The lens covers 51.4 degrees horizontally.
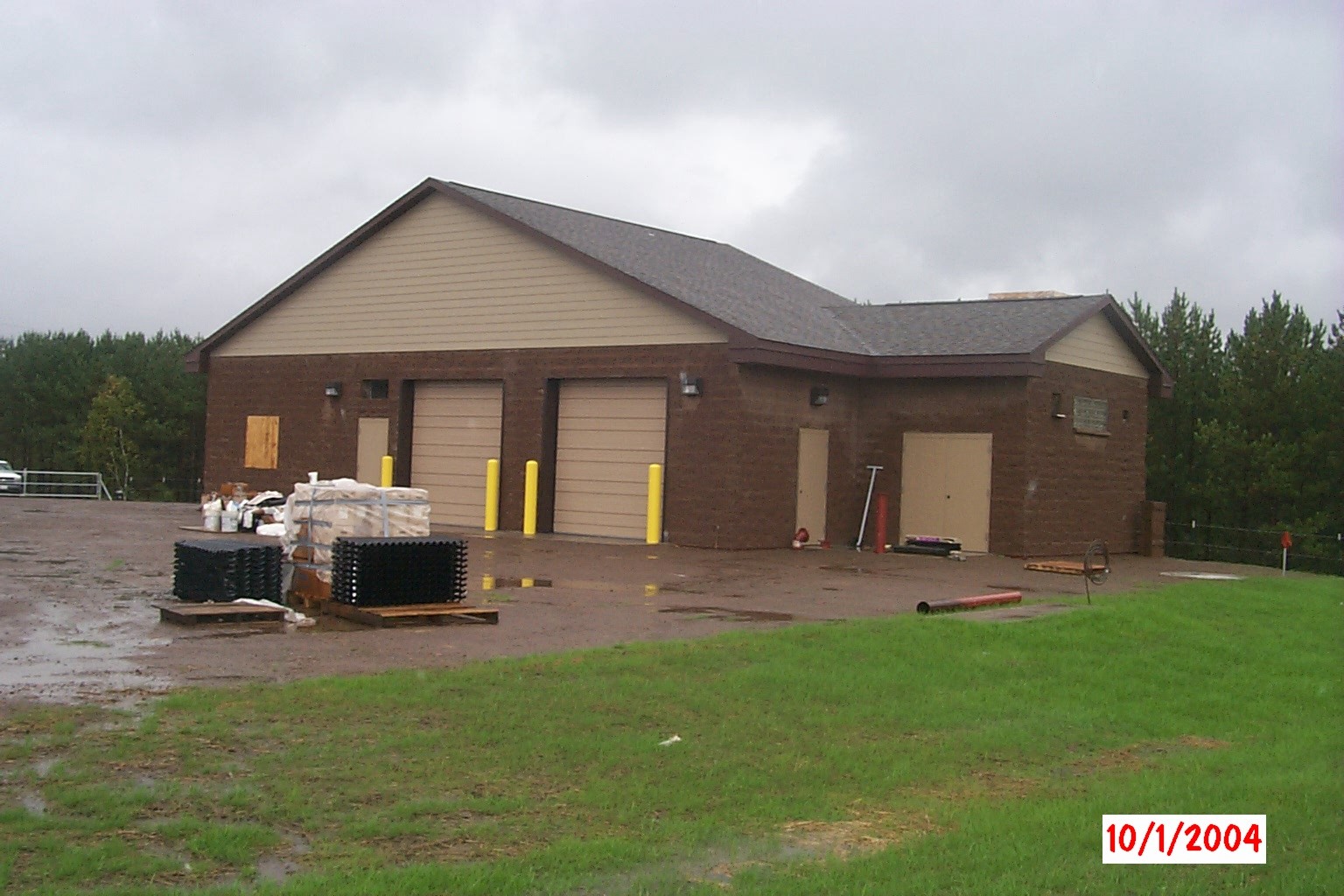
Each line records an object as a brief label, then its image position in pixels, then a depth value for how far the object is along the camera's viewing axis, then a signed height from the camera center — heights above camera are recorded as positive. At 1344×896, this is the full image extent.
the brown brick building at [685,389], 24.30 +1.76
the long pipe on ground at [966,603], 14.69 -1.18
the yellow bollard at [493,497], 27.14 -0.50
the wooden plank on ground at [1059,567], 21.44 -1.08
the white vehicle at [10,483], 50.00 -1.23
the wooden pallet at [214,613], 12.70 -1.43
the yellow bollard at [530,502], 26.45 -0.55
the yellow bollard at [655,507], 24.55 -0.49
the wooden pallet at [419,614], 13.13 -1.40
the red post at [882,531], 24.69 -0.74
